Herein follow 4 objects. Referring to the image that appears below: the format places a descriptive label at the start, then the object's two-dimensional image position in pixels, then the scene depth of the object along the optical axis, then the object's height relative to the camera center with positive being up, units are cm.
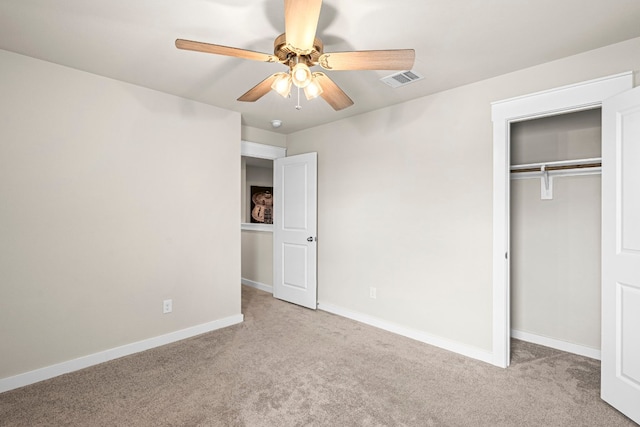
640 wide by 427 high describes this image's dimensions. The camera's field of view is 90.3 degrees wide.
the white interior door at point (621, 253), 192 -25
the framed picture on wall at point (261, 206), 673 +16
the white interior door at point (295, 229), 413 -22
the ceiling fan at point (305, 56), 146 +83
